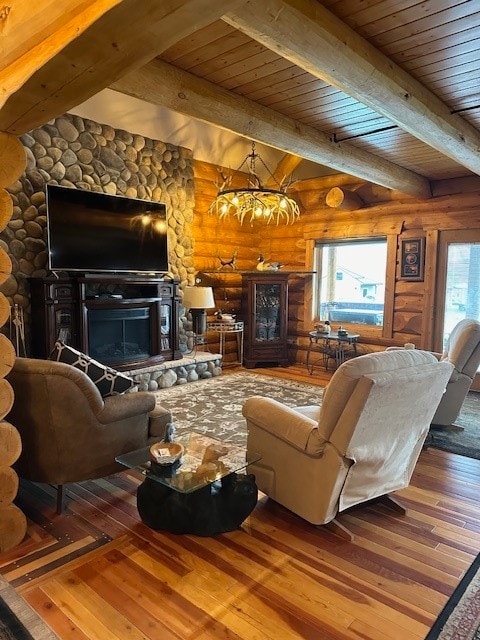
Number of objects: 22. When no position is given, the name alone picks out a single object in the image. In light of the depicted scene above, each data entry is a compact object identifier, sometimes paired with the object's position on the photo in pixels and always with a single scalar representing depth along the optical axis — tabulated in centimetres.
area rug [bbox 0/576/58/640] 166
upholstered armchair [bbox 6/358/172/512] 234
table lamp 582
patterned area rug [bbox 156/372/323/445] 393
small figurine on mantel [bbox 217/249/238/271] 664
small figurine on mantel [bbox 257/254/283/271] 680
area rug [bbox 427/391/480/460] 362
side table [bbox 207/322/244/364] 627
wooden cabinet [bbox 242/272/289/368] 662
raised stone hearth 519
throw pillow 269
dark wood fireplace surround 444
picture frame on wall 578
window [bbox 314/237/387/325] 636
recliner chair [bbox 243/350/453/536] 214
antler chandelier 411
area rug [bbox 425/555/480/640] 170
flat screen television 457
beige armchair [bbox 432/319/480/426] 370
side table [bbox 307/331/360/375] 612
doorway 545
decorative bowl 225
